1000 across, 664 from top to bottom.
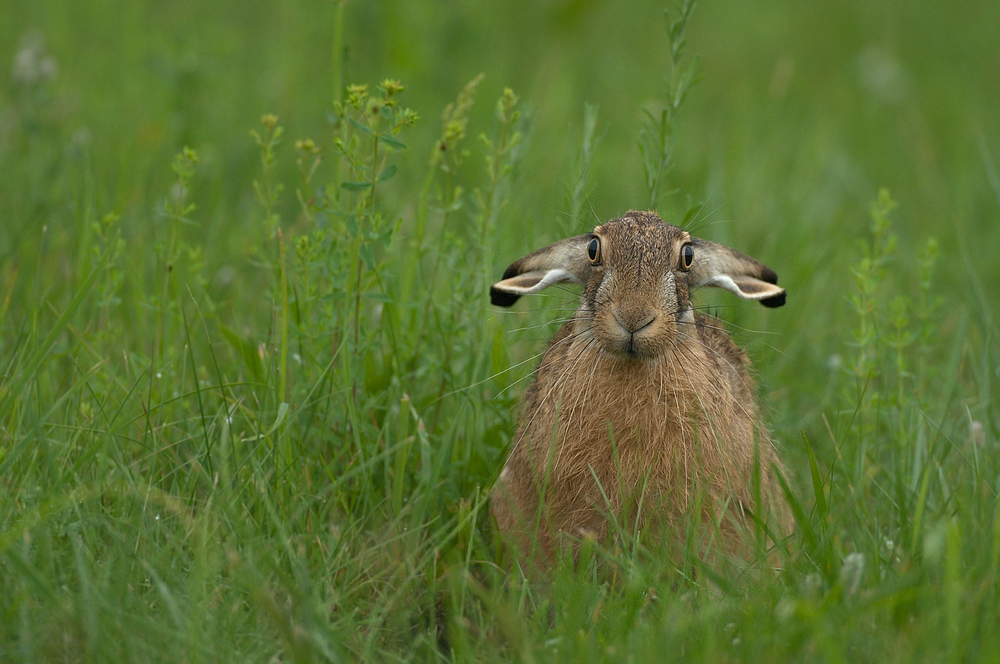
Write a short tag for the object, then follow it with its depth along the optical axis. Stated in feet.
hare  23.67
